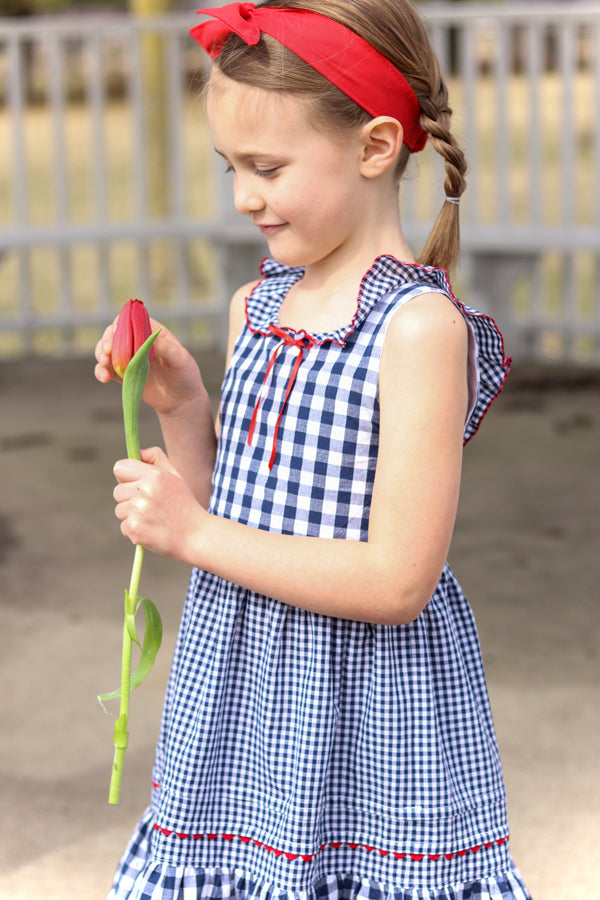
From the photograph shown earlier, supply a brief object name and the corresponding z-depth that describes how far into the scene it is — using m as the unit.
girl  1.68
